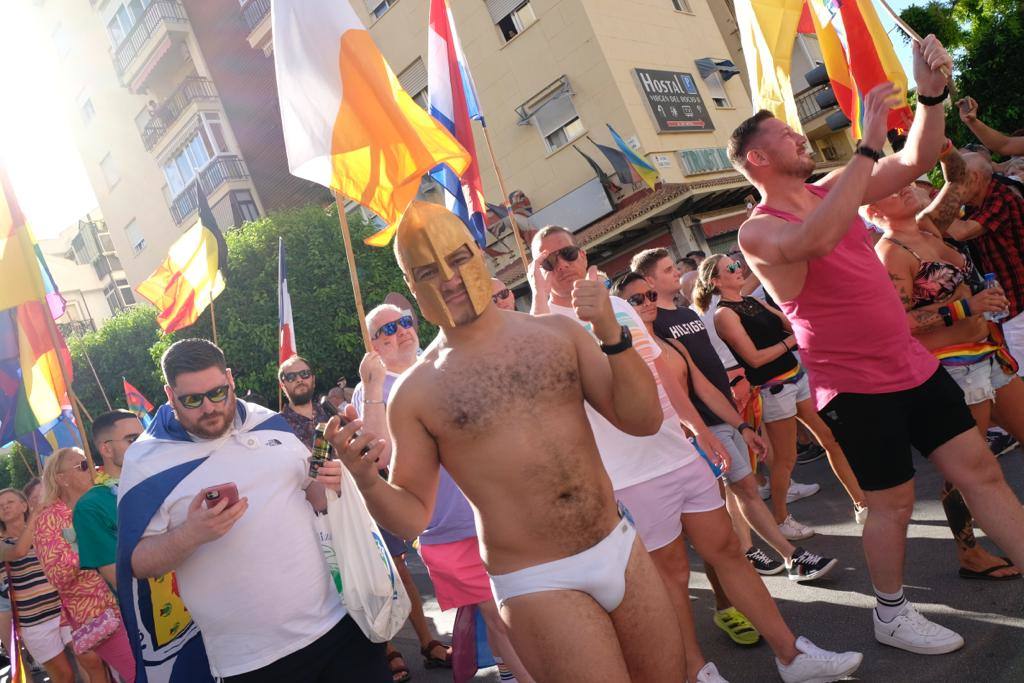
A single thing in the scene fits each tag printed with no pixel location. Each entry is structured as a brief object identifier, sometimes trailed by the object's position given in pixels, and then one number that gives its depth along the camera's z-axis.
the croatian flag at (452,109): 5.37
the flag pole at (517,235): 4.57
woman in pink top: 5.59
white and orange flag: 3.88
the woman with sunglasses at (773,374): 5.62
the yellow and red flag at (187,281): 7.87
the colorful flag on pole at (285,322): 7.16
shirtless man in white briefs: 2.40
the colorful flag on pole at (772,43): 4.62
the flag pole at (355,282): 2.90
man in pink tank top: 3.17
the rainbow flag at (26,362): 5.70
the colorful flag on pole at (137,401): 10.83
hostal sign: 18.70
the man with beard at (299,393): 6.75
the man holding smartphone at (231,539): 3.00
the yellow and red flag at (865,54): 4.46
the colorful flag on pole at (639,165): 17.08
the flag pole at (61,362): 5.24
